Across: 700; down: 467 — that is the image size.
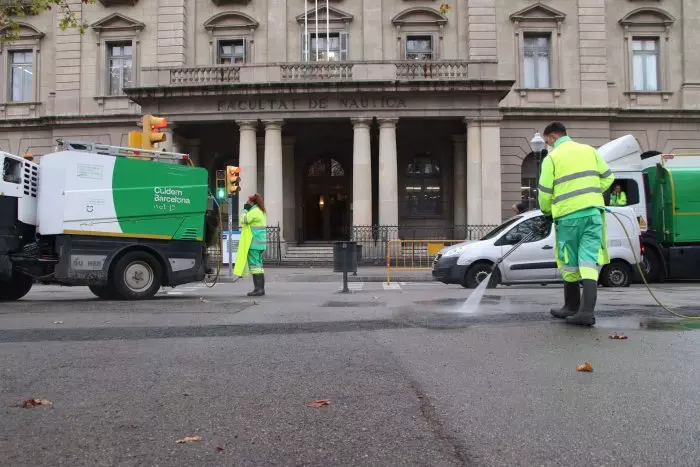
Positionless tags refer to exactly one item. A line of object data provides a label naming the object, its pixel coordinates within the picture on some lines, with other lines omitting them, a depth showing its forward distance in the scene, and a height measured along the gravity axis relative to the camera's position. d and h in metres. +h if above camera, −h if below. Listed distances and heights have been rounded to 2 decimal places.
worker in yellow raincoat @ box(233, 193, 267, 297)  11.18 +0.08
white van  13.16 -0.18
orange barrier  17.62 -0.16
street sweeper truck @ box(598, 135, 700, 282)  15.20 +0.92
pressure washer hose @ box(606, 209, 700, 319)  6.91 -0.83
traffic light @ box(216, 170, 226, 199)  19.91 +2.15
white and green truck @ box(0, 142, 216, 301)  9.92 +0.53
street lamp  19.33 +3.44
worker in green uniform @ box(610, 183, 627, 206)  15.30 +1.32
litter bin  12.45 -0.16
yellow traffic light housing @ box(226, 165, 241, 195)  18.58 +2.29
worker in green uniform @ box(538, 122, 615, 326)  6.04 +0.40
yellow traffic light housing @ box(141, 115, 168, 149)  14.07 +2.91
